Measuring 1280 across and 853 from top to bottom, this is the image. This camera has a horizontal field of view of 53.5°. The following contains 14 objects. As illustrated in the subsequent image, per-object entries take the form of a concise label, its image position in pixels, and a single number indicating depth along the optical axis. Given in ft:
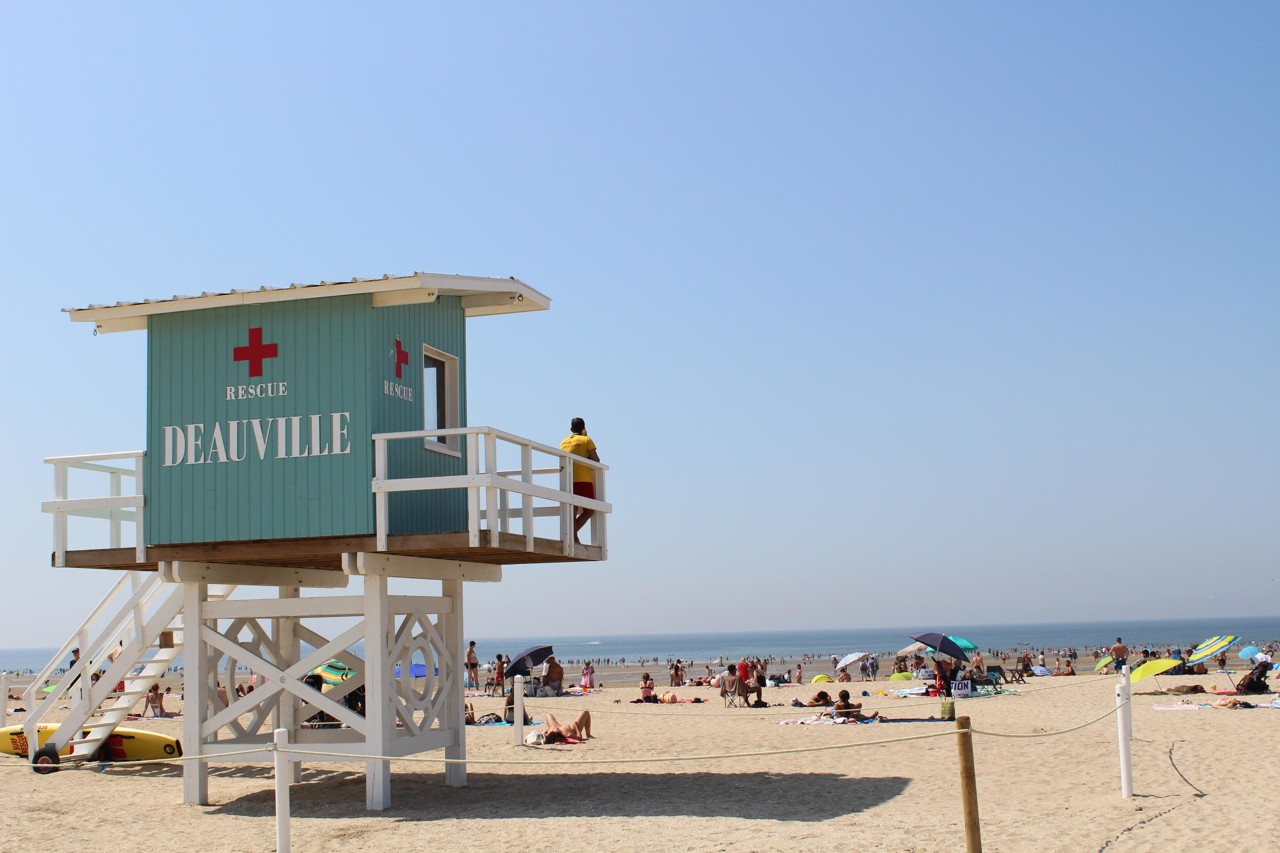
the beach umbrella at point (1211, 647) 104.22
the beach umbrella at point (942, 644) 95.25
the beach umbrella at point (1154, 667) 85.70
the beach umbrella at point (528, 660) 95.20
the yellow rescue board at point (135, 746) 59.52
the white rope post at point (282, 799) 35.32
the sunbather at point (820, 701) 88.75
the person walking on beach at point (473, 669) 117.34
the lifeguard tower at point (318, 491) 44.68
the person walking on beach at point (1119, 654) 125.18
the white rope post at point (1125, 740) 42.42
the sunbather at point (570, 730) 66.03
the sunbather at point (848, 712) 77.30
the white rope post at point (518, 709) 63.57
